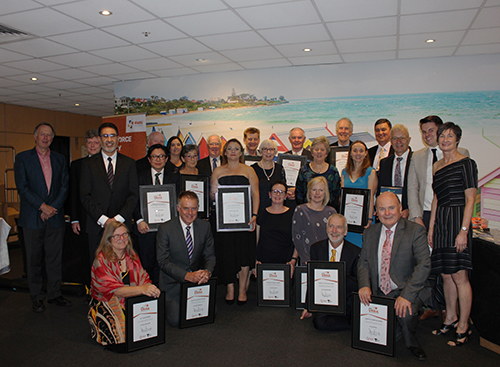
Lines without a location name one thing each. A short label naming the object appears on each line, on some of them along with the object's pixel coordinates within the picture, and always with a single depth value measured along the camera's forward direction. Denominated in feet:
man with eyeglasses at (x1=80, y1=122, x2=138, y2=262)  11.51
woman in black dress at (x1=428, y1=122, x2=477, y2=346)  9.53
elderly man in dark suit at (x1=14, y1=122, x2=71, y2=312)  12.07
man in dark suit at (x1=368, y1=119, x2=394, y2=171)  14.01
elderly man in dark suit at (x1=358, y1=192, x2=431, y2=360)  9.11
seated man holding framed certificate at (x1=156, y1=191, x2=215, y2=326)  10.65
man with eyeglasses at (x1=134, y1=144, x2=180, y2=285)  12.20
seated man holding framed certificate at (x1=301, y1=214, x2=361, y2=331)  10.44
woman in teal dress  12.32
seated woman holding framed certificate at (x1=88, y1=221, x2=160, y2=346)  9.22
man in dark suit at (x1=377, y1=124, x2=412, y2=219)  12.25
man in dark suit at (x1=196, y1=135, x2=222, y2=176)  14.52
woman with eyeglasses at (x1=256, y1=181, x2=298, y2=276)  12.41
